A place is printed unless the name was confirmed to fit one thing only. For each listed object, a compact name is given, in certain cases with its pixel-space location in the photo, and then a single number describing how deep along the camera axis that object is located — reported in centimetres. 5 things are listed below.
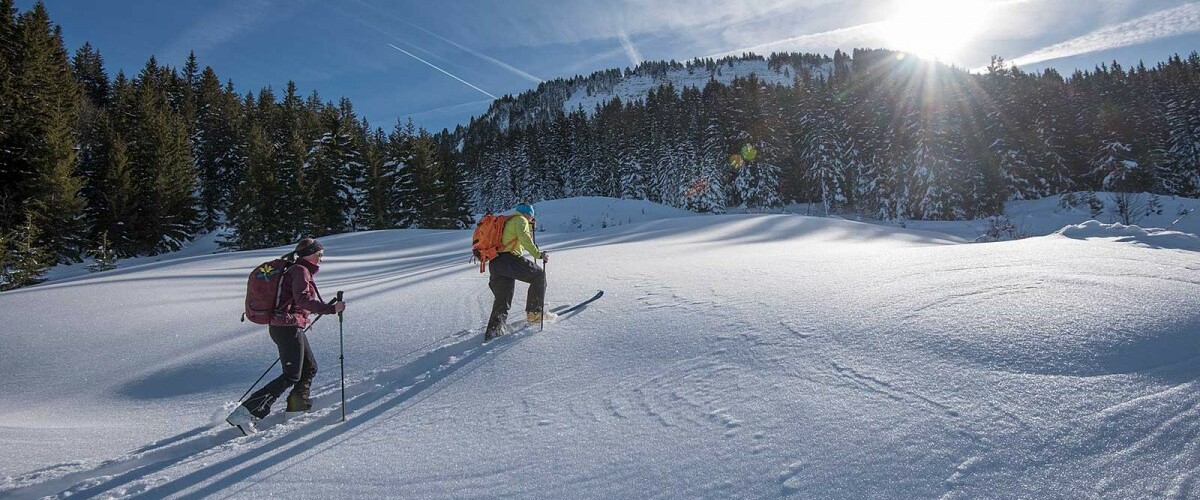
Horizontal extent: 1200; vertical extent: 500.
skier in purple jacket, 423
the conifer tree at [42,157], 2402
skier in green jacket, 591
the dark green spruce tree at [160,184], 3275
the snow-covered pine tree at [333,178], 3341
